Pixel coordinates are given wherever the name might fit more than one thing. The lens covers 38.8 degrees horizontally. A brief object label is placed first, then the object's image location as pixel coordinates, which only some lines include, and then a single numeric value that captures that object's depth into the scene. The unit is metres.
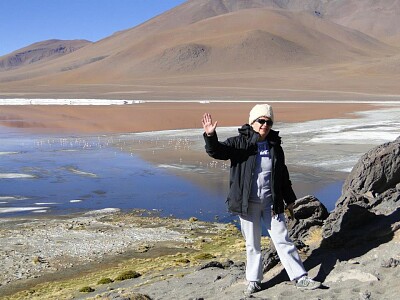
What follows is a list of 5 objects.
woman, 4.61
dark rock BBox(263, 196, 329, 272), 6.39
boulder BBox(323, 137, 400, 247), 5.62
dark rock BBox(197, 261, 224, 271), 6.31
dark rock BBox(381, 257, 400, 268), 4.80
